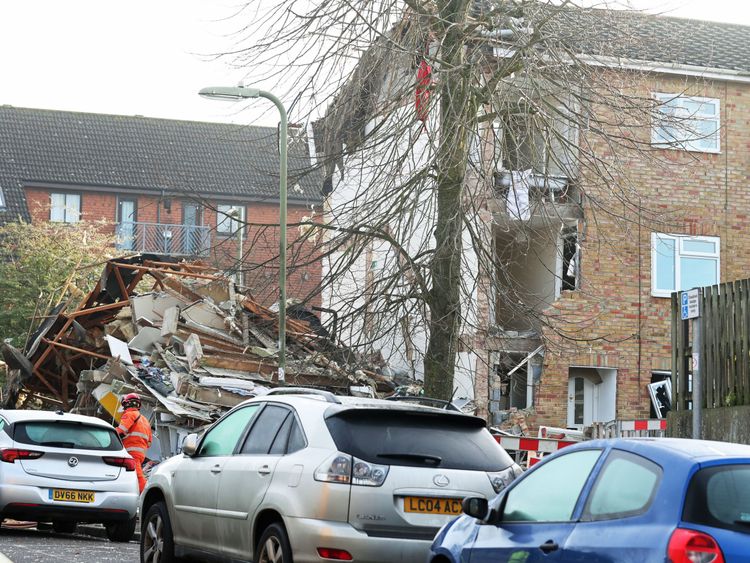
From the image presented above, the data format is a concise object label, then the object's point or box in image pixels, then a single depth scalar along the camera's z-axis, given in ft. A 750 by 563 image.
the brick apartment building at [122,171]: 172.65
